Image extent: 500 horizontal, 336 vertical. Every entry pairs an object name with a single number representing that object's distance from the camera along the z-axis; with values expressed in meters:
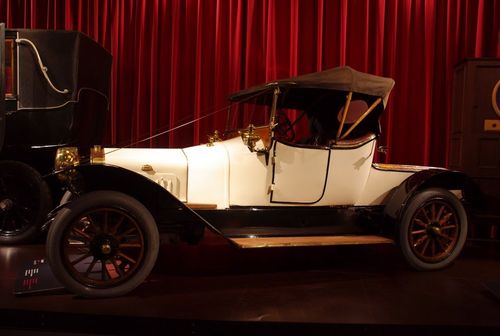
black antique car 3.73
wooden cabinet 4.00
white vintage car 2.50
